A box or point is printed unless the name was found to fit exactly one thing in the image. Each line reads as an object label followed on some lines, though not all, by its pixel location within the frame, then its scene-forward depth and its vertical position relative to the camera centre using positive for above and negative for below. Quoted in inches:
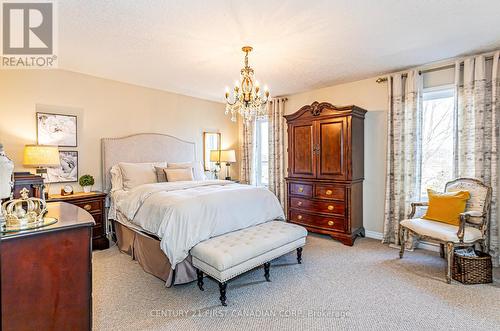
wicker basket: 107.7 -43.7
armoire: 158.1 -4.3
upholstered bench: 94.4 -33.9
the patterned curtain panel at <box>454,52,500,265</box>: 124.9 +18.7
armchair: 110.2 -29.0
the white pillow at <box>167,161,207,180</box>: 183.0 -2.8
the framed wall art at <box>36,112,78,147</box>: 144.6 +19.1
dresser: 51.1 -23.5
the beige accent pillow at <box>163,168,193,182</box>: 166.2 -7.2
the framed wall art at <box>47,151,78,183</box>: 148.9 -3.9
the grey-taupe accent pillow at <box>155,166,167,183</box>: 168.4 -8.3
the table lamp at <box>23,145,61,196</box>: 126.4 +3.9
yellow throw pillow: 122.5 -20.6
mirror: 223.8 +15.3
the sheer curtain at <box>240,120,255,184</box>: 235.1 +7.9
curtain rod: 127.8 +50.7
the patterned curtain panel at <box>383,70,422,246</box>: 148.7 +7.6
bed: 105.5 -23.1
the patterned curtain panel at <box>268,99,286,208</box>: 213.0 +11.1
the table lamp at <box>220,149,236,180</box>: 217.9 +5.6
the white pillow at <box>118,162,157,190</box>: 157.7 -6.9
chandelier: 118.4 +31.0
